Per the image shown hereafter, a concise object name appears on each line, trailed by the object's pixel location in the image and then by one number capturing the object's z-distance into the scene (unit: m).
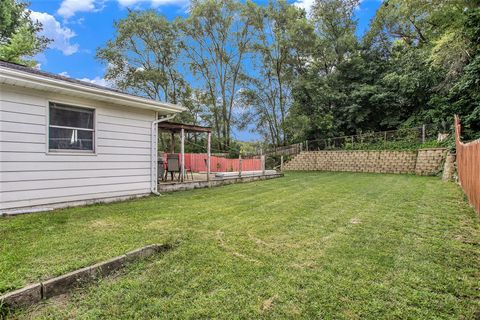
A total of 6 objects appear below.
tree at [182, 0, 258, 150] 19.50
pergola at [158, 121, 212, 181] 8.01
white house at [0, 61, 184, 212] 4.50
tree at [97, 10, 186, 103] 18.36
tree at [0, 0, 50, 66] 13.20
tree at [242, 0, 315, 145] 19.83
